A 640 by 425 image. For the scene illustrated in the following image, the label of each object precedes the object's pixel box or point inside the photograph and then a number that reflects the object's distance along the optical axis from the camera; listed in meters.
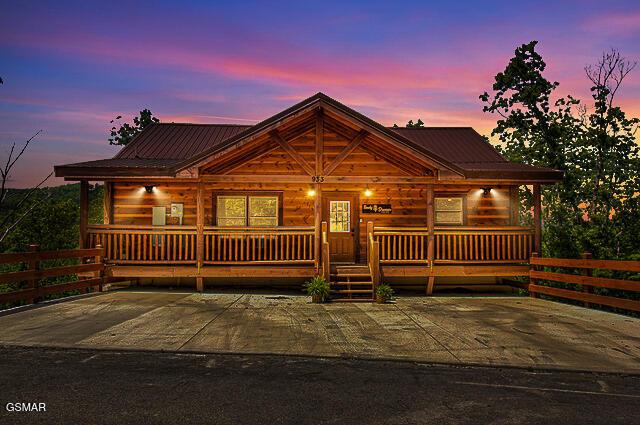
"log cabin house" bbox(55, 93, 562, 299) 13.55
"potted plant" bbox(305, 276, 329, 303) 12.25
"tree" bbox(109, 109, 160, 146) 33.69
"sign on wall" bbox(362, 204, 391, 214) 15.93
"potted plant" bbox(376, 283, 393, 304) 12.20
